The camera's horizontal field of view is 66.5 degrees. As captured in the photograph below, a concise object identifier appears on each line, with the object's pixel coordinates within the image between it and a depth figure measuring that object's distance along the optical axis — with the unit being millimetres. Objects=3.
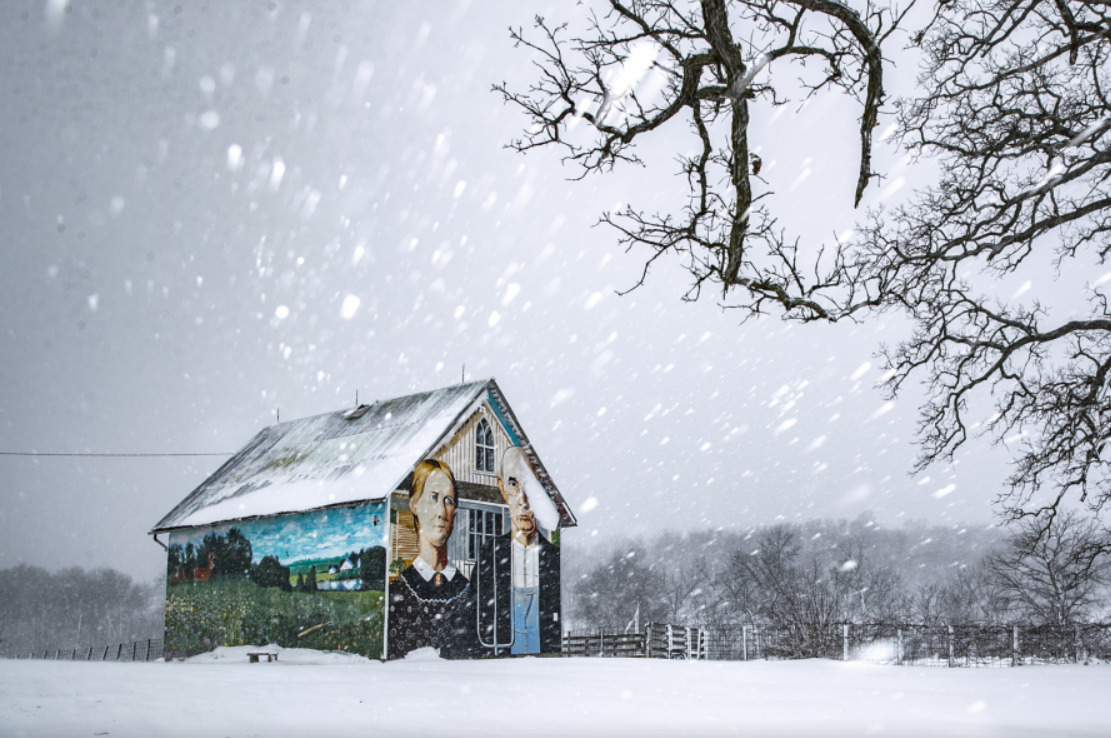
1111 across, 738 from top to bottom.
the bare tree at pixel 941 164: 5809
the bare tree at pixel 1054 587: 31969
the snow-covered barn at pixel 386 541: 19391
